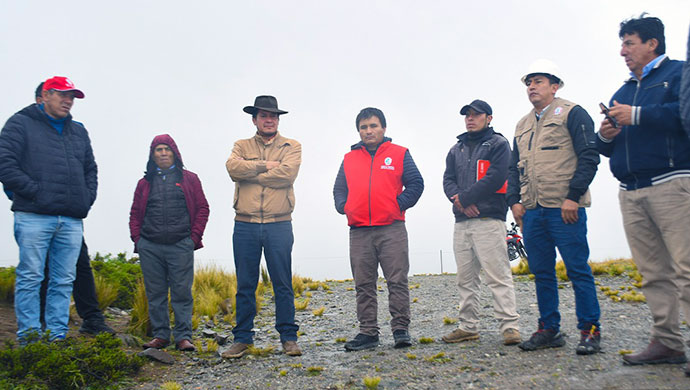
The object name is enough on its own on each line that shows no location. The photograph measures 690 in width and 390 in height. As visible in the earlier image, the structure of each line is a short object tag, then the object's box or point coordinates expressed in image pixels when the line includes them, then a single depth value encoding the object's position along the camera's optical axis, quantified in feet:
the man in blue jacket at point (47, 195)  15.61
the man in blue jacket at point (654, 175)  11.21
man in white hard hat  13.50
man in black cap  15.79
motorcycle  47.09
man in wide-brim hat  16.71
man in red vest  16.88
